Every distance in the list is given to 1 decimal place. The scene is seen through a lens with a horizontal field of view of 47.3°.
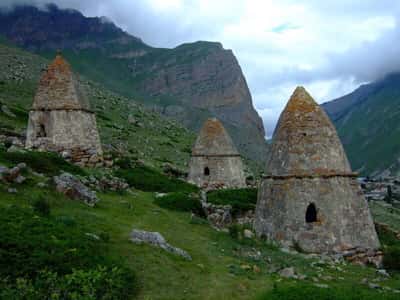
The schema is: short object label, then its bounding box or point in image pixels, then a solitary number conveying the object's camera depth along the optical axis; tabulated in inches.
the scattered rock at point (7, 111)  1500.1
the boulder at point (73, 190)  569.2
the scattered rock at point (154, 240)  435.1
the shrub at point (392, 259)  519.7
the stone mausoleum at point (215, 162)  1064.8
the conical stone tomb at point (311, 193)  523.8
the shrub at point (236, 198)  887.1
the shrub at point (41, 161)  650.2
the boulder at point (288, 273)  415.6
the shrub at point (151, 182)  900.8
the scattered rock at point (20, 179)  549.8
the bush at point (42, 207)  448.0
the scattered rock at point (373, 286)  405.7
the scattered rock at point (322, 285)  360.5
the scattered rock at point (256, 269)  426.9
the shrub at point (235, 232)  586.2
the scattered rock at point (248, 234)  572.1
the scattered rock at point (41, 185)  556.7
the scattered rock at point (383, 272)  470.0
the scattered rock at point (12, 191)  513.8
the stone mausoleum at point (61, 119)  830.5
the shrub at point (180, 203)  744.3
